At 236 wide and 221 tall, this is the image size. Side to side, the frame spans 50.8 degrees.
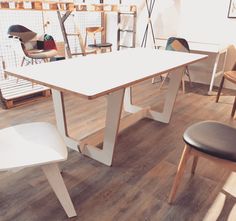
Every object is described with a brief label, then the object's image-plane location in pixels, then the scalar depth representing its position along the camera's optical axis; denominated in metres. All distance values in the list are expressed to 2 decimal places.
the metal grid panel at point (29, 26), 3.82
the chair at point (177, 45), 3.51
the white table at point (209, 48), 3.49
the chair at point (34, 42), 3.56
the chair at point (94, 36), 4.52
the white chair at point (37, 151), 1.26
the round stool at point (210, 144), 1.33
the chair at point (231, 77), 2.90
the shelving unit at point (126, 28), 4.64
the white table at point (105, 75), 1.44
